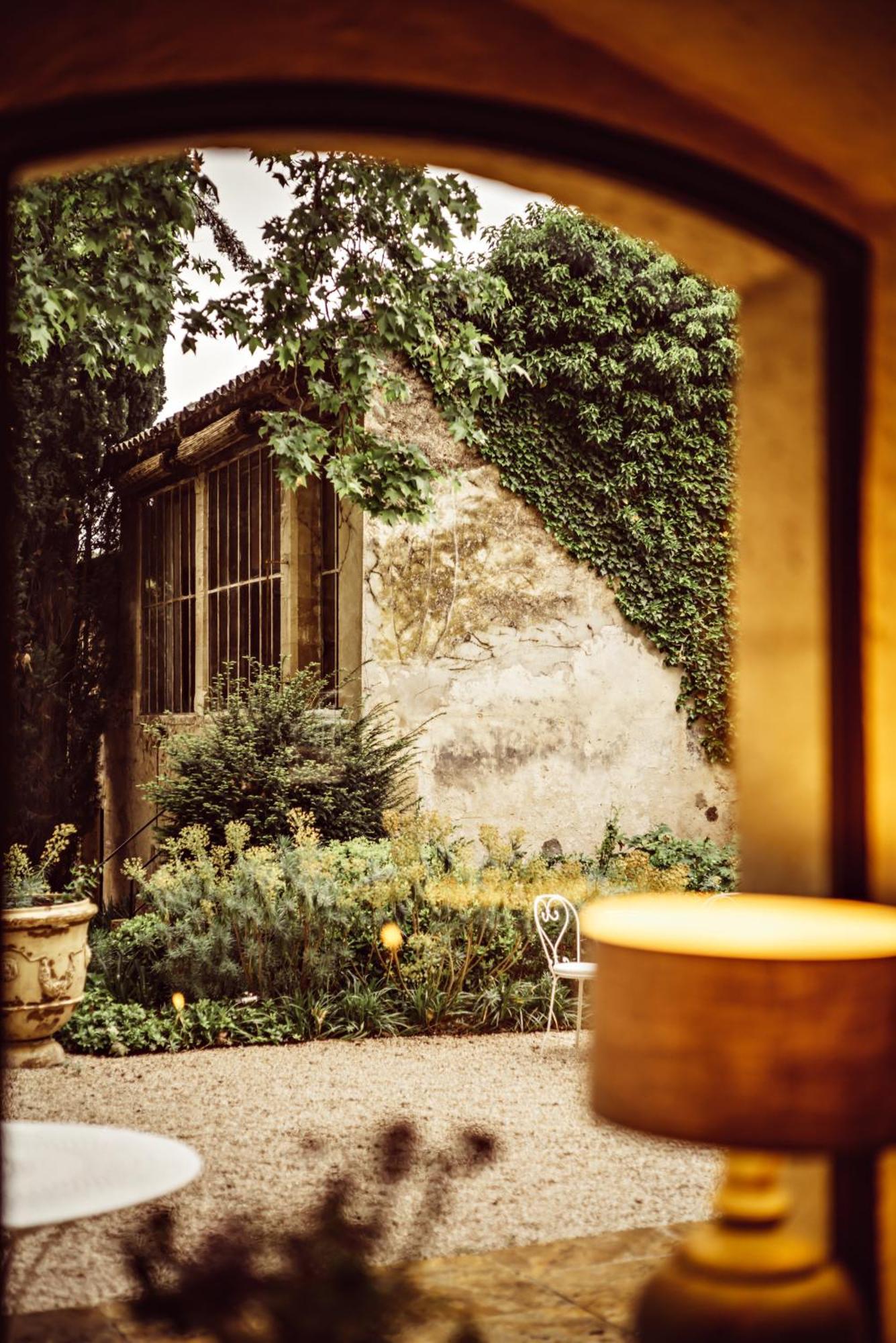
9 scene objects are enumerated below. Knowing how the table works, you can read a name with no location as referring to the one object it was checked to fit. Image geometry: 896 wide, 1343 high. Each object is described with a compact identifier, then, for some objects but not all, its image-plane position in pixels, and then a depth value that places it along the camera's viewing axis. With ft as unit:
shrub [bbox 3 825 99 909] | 21.34
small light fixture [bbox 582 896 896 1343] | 5.82
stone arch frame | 7.00
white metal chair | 21.57
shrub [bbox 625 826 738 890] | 29.30
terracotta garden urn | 20.29
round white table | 8.36
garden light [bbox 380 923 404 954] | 24.30
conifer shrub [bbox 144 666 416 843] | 29.04
